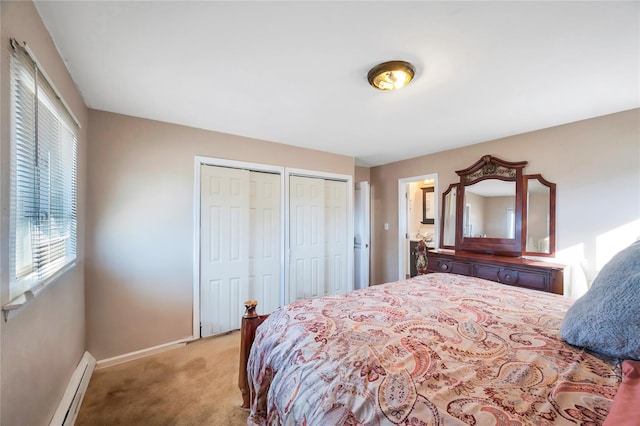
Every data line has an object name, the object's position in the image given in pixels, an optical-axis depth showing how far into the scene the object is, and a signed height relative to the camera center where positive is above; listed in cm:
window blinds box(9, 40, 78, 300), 104 +16
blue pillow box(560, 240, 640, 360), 88 -38
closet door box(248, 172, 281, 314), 311 -36
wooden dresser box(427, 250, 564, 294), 232 -58
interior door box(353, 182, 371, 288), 426 -39
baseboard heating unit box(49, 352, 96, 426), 147 -122
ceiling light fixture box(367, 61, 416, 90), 160 +91
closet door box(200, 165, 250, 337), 276 -40
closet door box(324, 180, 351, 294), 379 -38
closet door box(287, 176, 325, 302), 342 -36
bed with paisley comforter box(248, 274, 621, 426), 70 -54
